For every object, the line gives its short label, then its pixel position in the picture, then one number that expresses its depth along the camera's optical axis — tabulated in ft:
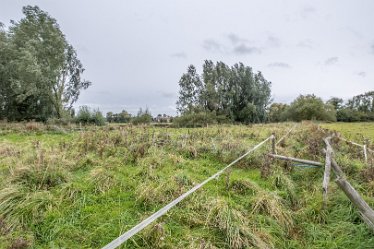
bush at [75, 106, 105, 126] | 74.74
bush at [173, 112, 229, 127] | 96.21
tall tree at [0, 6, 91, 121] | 73.82
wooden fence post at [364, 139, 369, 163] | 23.06
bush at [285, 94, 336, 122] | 139.85
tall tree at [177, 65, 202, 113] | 131.44
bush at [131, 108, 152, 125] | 85.76
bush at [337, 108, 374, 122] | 150.82
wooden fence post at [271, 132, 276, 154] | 23.56
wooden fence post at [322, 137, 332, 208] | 14.42
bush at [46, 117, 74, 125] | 70.70
